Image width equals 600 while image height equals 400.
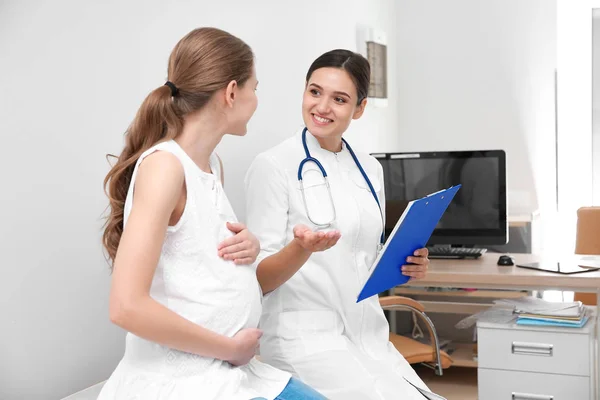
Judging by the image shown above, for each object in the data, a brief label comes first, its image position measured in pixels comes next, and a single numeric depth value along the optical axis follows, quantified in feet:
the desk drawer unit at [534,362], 8.66
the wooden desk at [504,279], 8.59
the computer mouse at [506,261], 9.62
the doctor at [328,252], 6.04
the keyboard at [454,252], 10.40
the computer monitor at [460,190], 10.53
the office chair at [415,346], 9.16
